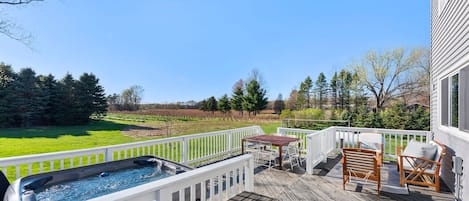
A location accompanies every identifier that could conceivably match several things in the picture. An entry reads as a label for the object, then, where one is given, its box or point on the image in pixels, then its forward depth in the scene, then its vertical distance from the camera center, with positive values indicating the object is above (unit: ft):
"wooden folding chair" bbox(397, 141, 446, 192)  12.55 -3.76
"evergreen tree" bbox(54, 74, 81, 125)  64.59 -0.01
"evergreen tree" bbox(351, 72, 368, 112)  59.31 +2.96
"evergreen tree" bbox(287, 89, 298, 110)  73.15 +1.06
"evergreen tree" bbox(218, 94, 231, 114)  84.33 -0.68
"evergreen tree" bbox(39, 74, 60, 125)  62.28 +1.39
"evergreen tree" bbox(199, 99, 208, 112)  86.08 -0.72
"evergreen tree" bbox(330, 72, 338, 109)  66.95 +4.51
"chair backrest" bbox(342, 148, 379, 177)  12.31 -3.27
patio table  17.03 -2.94
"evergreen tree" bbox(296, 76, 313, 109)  71.51 +2.27
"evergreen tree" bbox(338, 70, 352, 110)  62.80 +4.37
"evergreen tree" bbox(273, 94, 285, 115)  78.18 -0.27
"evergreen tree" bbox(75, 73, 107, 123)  67.51 +1.61
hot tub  9.12 -3.71
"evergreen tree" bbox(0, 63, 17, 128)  54.34 +0.72
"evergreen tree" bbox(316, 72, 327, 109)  70.28 +4.45
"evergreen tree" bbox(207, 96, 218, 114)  86.19 -0.32
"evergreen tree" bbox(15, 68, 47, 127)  57.65 +1.25
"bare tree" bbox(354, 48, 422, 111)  55.52 +8.05
